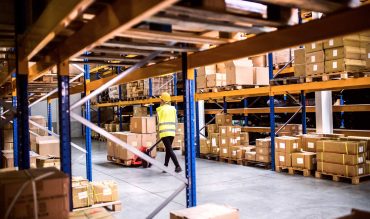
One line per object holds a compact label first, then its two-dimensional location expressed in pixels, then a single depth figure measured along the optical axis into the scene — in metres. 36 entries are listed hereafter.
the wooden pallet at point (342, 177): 7.78
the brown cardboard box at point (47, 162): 6.64
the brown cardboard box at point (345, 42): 7.90
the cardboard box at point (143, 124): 11.31
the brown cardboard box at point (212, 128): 12.12
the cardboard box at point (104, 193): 6.21
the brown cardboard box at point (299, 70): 9.02
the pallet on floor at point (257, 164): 10.02
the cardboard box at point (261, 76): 10.71
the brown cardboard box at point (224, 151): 11.33
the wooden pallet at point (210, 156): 11.97
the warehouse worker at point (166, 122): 9.36
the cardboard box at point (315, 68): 8.39
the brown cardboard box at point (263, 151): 9.95
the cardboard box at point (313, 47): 8.39
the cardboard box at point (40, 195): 2.38
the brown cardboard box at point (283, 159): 9.11
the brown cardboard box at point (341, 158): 7.71
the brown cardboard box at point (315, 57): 8.42
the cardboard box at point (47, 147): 8.07
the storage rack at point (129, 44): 2.19
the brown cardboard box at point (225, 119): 12.09
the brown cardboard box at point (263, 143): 9.86
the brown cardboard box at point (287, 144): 9.06
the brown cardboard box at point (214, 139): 11.68
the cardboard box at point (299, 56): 9.15
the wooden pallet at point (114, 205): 6.15
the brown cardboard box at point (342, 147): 7.68
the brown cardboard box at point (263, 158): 9.97
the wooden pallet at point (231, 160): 10.93
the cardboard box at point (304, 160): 8.66
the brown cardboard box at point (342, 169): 7.76
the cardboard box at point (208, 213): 3.33
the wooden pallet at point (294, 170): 8.73
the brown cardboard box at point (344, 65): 7.91
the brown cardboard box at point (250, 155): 10.47
